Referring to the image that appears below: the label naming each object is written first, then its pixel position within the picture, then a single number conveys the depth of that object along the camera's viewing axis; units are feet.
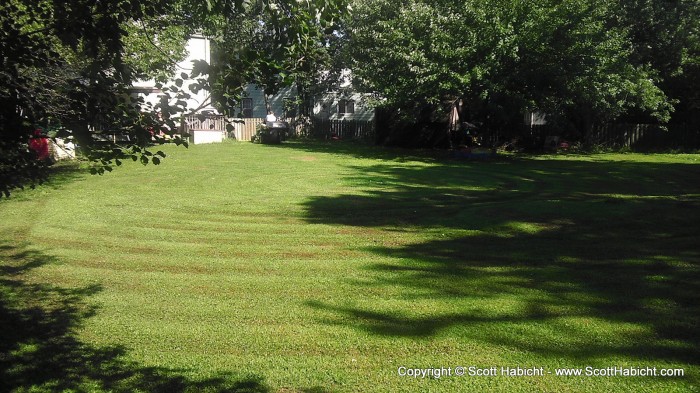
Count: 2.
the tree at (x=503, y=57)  79.92
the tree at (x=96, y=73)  12.82
